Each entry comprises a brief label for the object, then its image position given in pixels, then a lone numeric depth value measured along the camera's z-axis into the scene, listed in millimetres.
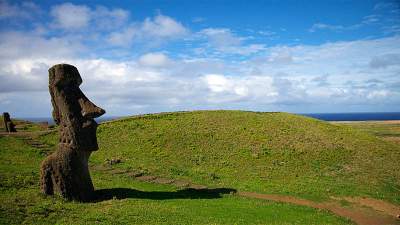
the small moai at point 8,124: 46531
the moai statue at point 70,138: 21984
